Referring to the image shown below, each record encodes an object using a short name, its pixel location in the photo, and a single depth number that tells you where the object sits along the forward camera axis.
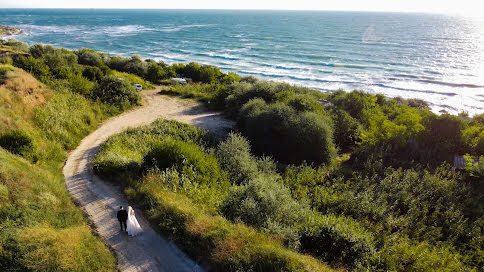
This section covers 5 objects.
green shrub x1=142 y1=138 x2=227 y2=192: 13.41
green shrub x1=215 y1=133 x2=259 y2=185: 14.62
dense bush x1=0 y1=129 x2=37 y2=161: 13.90
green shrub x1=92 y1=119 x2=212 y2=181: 13.69
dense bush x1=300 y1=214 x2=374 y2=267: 9.61
